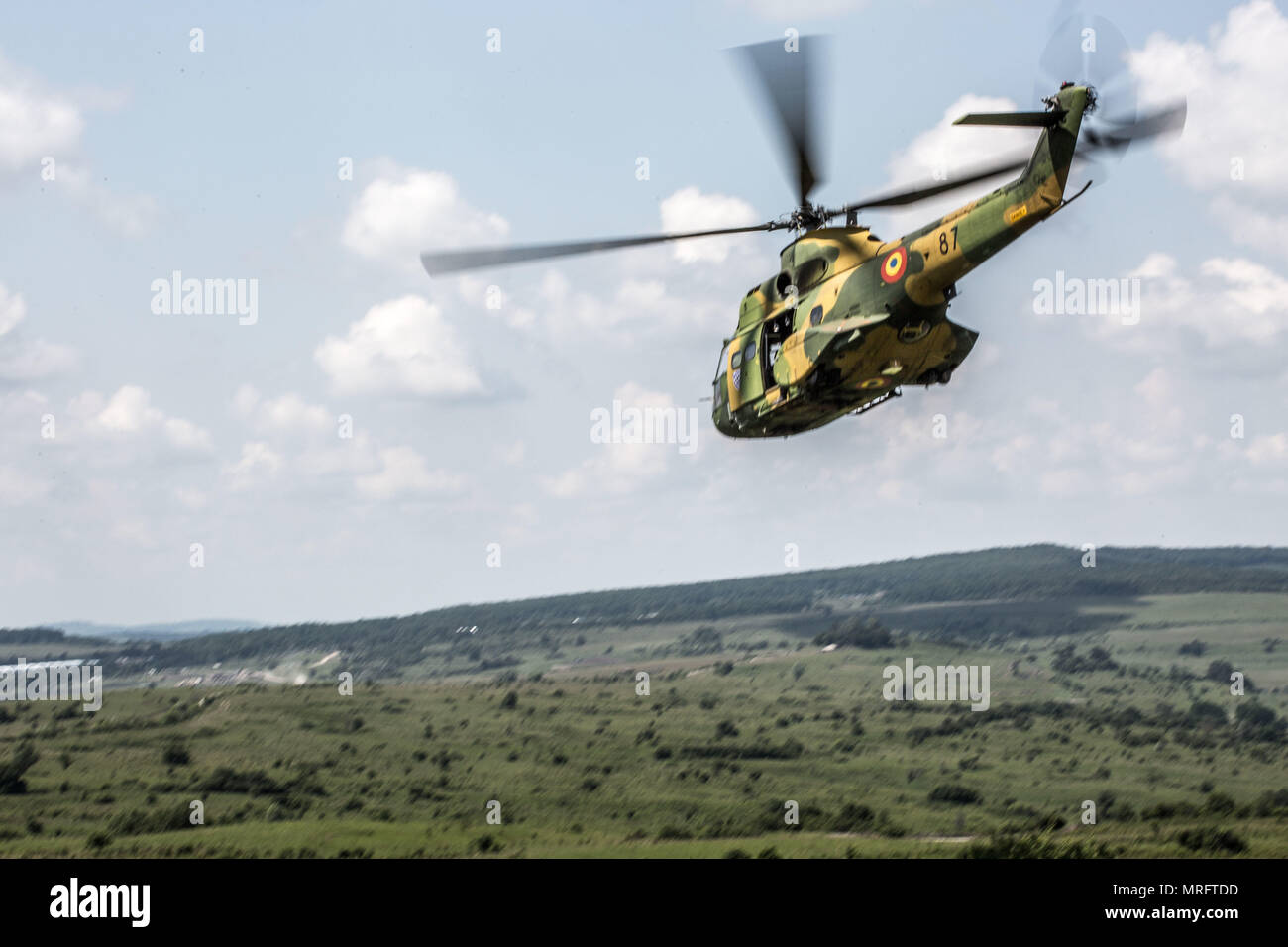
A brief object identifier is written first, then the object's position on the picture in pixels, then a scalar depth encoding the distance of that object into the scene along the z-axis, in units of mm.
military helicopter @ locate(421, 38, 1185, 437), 33688
